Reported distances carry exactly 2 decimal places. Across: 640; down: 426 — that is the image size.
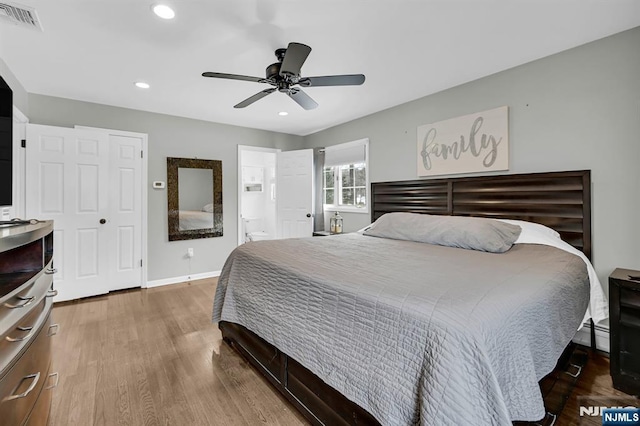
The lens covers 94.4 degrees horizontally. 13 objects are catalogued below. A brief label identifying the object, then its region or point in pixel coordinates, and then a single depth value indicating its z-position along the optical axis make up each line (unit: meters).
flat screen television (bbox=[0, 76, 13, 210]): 1.76
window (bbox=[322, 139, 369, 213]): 4.50
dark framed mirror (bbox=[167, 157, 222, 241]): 4.38
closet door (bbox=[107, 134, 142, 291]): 3.93
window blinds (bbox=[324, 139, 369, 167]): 4.49
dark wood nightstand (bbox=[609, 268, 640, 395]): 1.86
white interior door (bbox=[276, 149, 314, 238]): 5.04
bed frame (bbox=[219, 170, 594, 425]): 1.52
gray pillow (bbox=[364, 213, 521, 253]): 2.32
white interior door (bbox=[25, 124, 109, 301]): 3.39
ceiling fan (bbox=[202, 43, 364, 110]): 2.12
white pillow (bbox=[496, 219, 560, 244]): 2.40
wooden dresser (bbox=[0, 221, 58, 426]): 0.96
